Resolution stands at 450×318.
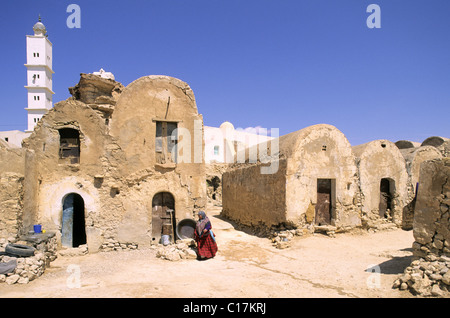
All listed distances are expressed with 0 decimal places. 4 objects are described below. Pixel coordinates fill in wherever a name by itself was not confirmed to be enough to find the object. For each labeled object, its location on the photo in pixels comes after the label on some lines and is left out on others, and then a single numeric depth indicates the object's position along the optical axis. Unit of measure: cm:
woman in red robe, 776
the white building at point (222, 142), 3403
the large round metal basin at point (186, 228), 909
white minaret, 3438
